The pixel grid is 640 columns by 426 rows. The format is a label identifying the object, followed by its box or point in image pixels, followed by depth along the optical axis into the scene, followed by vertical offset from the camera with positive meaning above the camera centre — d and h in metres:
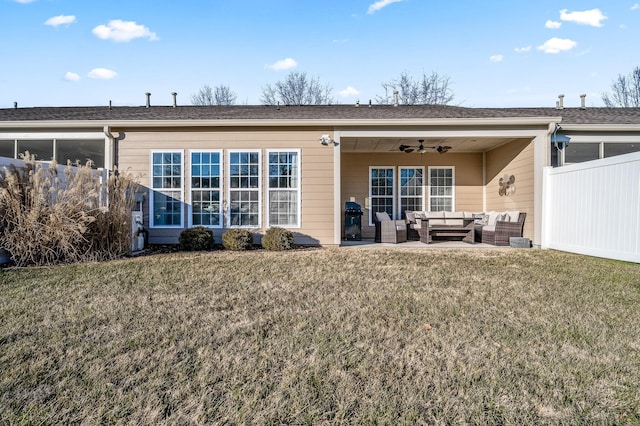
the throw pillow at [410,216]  9.56 -0.23
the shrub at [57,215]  5.15 -0.12
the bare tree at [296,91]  22.80 +7.80
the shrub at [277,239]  7.06 -0.66
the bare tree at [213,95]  24.80 +8.09
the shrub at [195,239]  6.97 -0.65
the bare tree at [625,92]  21.83 +7.52
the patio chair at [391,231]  8.55 -0.59
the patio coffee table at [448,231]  8.56 -0.59
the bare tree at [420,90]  21.06 +7.36
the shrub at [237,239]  7.01 -0.65
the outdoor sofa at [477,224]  8.01 -0.41
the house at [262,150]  7.58 +1.30
